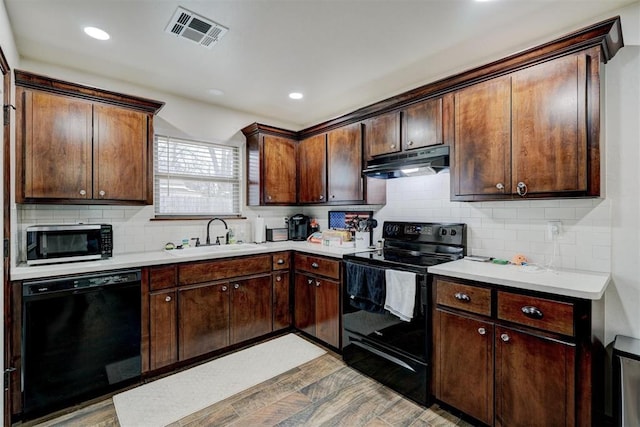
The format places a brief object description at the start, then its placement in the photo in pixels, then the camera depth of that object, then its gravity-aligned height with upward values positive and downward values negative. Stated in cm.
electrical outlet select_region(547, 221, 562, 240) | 214 -11
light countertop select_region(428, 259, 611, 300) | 157 -38
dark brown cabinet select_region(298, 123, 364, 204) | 321 +52
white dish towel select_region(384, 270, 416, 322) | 218 -59
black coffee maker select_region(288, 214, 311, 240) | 400 -19
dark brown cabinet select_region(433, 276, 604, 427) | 155 -82
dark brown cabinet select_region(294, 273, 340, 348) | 288 -95
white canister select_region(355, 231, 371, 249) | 326 -28
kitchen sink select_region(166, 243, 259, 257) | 279 -37
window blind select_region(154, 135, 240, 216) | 327 +39
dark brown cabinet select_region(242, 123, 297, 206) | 362 +57
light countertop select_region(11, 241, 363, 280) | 206 -38
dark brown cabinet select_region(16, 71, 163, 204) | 223 +55
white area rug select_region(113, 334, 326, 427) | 208 -135
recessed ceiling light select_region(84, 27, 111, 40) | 211 +126
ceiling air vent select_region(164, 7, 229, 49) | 196 +126
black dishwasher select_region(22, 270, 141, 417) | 201 -88
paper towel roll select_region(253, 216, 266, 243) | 371 -21
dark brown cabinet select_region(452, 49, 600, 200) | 178 +52
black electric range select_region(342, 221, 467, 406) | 216 -74
